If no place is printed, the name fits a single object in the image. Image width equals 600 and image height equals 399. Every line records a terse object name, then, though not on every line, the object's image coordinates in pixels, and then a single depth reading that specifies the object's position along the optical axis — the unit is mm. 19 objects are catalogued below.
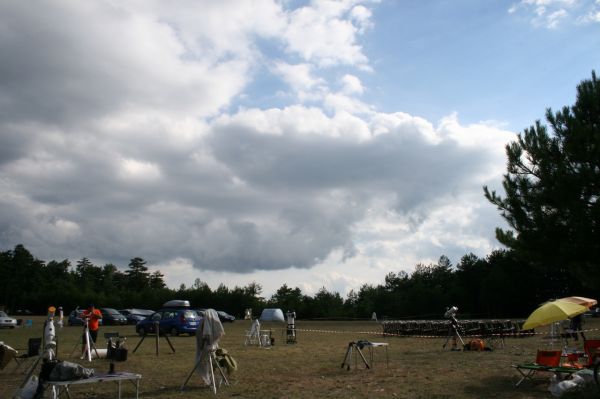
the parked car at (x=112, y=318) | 46594
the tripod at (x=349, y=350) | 13755
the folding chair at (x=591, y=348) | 11583
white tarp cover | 11070
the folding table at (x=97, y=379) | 8445
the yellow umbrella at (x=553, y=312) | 11227
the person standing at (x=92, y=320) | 17625
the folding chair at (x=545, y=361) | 10781
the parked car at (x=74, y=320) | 43344
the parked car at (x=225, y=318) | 51391
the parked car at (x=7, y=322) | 38978
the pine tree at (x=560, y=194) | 16016
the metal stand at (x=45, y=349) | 12241
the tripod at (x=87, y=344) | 16422
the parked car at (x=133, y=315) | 49719
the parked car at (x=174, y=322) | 29078
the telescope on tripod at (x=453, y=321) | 20047
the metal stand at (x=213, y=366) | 10873
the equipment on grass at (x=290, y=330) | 24945
